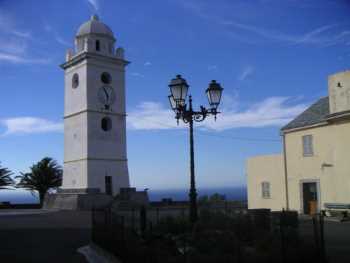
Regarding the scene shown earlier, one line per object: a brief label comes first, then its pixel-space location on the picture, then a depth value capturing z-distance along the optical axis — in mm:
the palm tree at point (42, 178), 49625
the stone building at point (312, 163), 25750
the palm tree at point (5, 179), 48188
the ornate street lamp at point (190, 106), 14406
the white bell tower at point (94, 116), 43000
